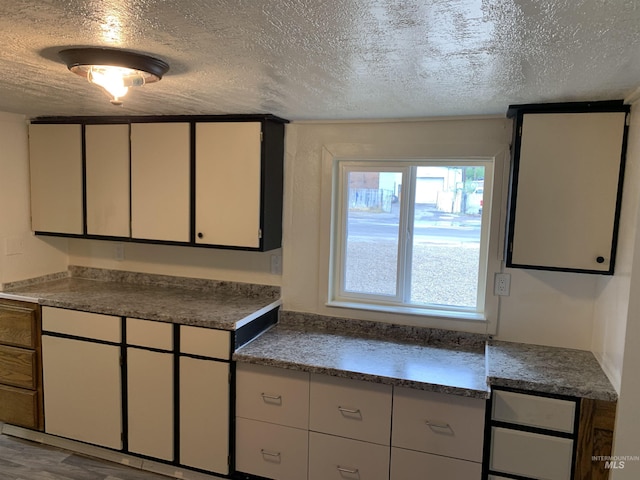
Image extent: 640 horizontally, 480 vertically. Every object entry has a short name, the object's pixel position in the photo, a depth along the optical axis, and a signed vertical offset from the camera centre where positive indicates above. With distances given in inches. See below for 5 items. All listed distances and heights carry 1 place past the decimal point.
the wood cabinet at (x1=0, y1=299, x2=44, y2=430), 113.5 -43.3
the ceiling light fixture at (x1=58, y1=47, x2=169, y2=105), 58.8 +16.7
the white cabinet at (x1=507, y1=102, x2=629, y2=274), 82.5 +4.5
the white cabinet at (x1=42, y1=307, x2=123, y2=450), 107.3 -43.7
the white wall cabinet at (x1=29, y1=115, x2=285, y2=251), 108.0 +4.1
